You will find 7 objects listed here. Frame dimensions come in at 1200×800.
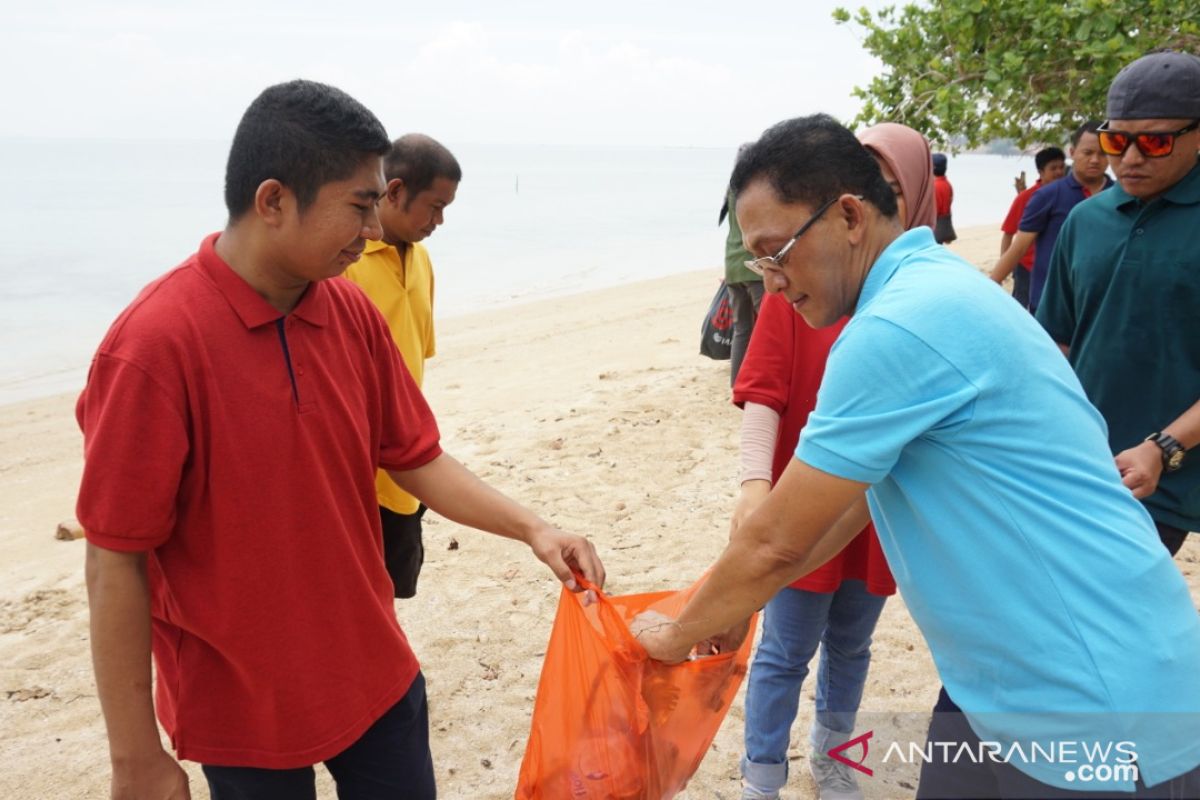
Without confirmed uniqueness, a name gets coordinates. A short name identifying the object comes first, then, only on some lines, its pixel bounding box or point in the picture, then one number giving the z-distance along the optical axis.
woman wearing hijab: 2.55
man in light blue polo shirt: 1.42
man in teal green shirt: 2.72
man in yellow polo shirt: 3.07
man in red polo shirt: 1.61
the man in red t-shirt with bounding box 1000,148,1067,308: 7.59
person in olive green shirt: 5.85
